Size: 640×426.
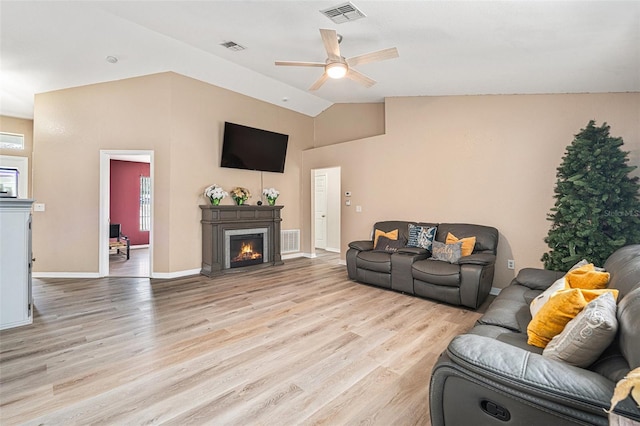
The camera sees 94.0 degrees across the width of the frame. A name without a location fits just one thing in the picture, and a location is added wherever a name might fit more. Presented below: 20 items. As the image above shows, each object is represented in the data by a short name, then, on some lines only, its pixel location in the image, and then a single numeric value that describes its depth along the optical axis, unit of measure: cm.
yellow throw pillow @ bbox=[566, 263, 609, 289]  211
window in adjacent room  852
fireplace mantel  517
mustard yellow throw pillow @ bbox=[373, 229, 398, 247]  492
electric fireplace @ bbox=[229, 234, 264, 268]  547
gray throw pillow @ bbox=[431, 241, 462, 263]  397
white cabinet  294
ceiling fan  283
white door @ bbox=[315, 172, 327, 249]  835
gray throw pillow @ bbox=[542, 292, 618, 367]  128
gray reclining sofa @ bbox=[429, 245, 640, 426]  107
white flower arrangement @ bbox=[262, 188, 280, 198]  611
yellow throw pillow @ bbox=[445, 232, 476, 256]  406
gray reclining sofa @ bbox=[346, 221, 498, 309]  359
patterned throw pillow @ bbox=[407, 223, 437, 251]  448
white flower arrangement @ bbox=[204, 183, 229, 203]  526
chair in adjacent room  669
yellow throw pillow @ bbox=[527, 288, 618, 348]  158
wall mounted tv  559
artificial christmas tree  305
